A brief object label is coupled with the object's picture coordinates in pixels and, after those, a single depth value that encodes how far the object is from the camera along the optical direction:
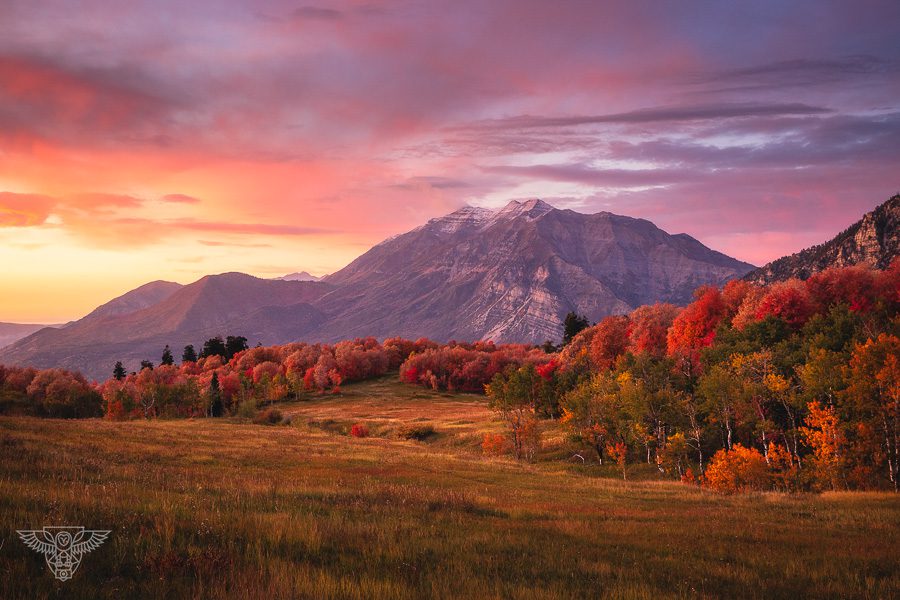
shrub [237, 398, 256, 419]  111.38
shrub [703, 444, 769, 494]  50.75
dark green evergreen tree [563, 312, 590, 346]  172.12
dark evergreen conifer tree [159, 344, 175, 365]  194.00
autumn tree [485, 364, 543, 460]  75.06
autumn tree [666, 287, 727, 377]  104.81
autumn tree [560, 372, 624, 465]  71.38
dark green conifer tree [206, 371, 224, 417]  132.25
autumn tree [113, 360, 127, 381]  173.79
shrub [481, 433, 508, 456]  74.44
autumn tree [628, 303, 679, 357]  112.94
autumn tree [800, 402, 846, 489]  52.16
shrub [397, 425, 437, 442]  87.44
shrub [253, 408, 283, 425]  104.31
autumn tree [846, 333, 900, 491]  52.50
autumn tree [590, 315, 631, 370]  116.74
